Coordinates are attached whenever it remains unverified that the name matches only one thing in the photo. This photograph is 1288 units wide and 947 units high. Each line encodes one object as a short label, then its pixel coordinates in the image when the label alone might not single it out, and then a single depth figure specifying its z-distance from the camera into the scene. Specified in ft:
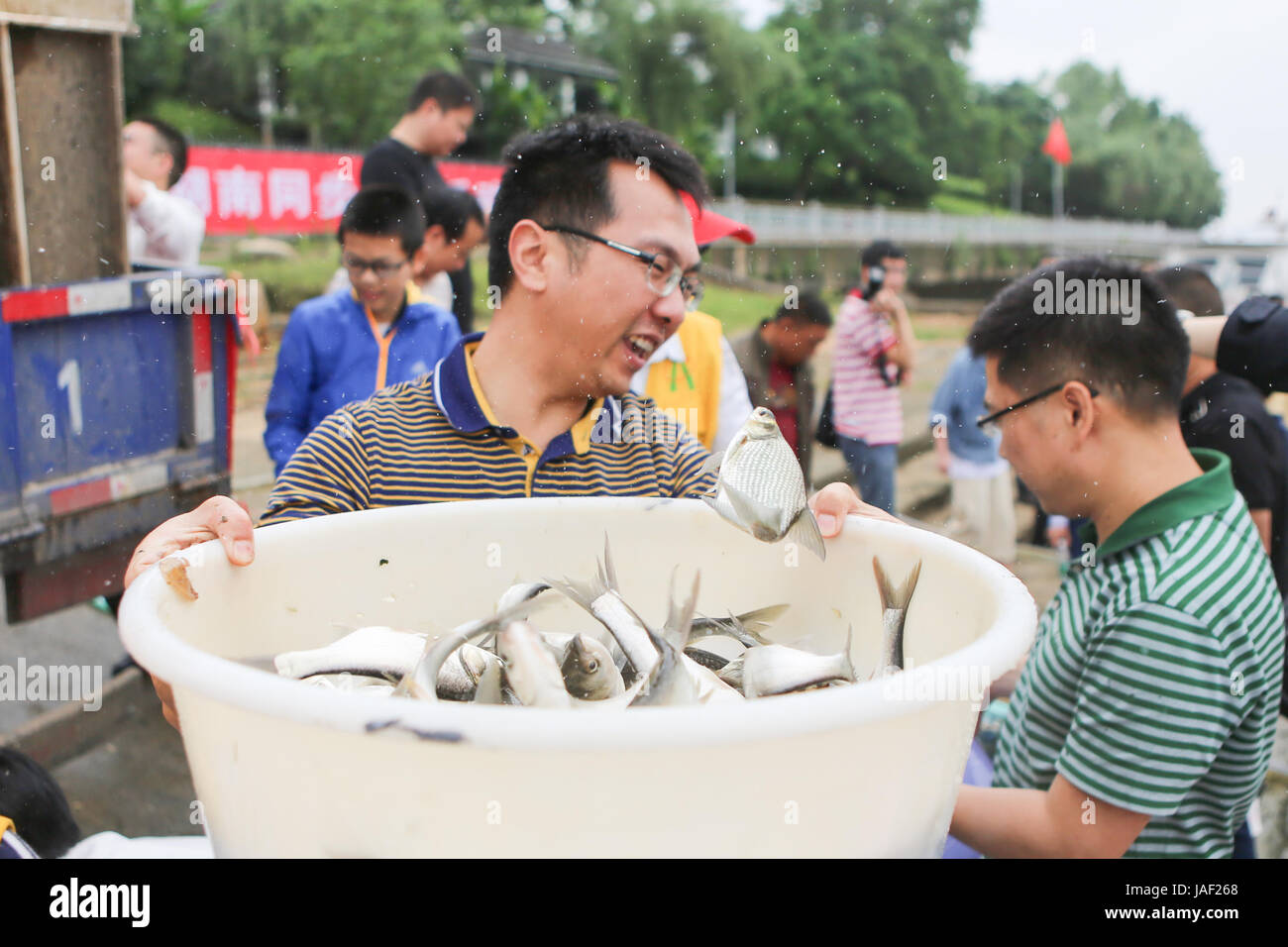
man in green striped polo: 5.53
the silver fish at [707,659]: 4.81
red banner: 41.70
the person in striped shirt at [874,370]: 20.24
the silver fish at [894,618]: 4.45
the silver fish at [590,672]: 4.05
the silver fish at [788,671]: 4.18
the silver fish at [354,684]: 3.95
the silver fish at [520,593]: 4.46
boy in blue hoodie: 11.95
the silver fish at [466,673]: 4.06
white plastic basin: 2.74
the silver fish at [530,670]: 3.55
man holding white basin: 6.06
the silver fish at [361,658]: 4.09
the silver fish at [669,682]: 3.70
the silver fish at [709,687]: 3.94
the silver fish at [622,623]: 4.17
